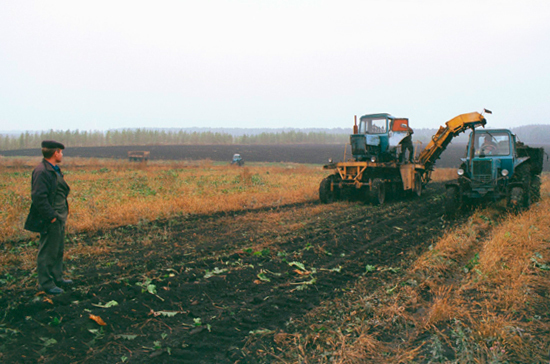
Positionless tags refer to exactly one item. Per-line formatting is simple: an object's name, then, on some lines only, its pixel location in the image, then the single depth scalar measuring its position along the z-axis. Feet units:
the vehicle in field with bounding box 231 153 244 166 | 129.80
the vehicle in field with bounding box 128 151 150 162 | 135.20
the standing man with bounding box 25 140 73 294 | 16.71
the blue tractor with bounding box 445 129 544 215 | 36.60
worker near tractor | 50.14
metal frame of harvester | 46.50
